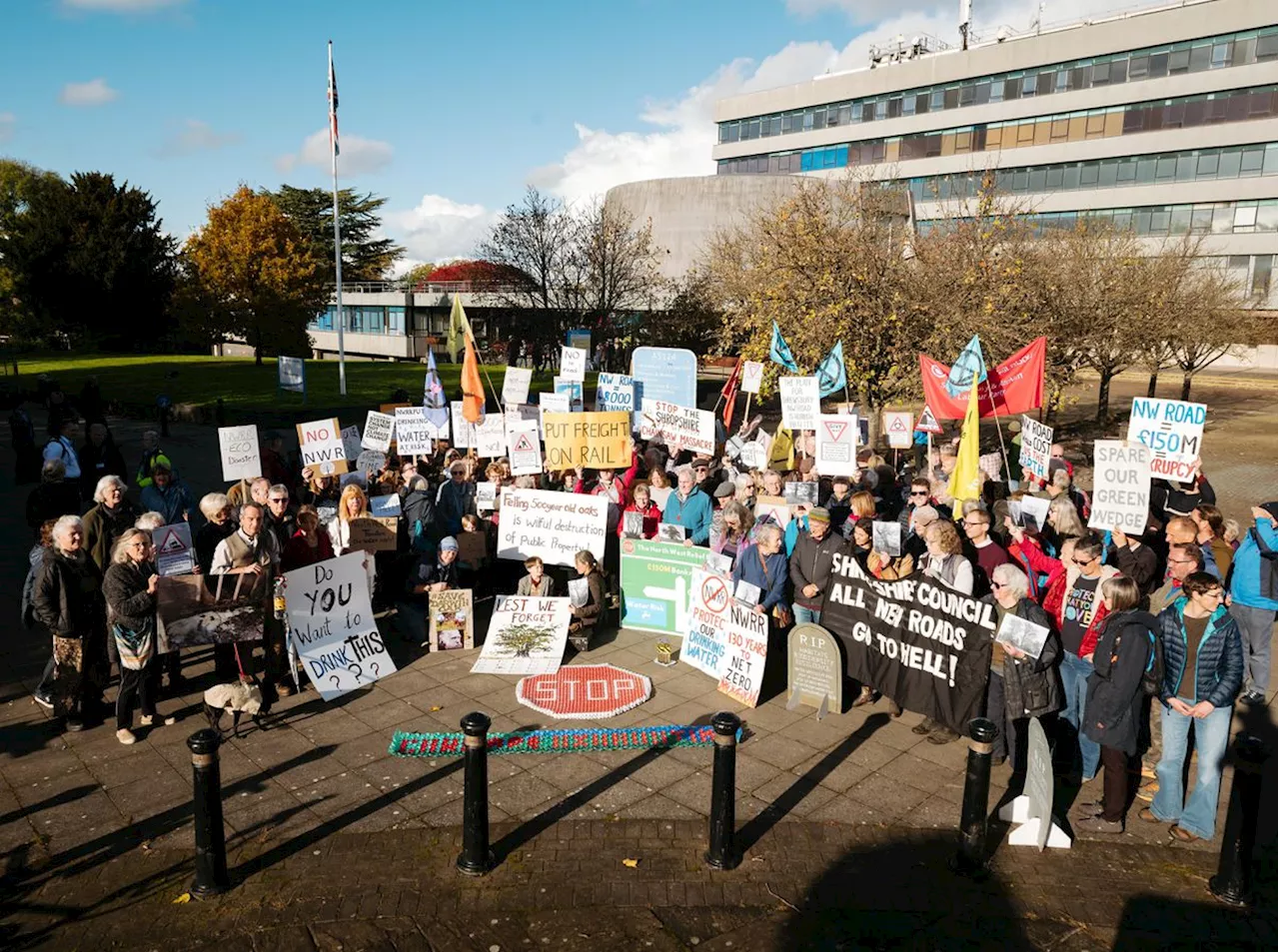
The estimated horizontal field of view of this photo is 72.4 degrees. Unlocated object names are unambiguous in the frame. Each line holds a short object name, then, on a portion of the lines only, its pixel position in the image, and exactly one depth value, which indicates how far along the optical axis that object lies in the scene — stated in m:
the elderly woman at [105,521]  8.17
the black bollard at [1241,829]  5.21
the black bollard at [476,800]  5.50
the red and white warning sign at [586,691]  8.06
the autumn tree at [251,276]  42.59
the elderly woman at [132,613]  7.05
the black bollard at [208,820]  5.21
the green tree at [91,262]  52.56
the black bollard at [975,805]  5.53
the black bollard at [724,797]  5.52
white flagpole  29.24
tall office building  54.03
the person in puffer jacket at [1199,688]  5.99
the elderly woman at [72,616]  7.14
